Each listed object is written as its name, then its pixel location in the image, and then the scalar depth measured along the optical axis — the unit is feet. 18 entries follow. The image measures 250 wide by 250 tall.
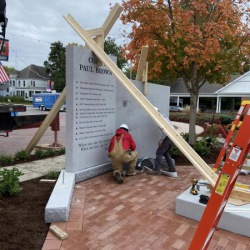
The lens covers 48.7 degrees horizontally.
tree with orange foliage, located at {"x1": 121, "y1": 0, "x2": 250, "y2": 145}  25.63
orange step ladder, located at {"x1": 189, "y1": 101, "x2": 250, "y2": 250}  5.82
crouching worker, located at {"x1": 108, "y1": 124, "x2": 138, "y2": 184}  18.40
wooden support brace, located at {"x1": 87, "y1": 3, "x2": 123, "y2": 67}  18.90
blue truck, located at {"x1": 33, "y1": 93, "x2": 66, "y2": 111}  121.39
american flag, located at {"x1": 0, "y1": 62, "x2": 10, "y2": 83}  23.77
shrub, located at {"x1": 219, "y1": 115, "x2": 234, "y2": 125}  38.93
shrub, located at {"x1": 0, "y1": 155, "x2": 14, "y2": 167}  22.63
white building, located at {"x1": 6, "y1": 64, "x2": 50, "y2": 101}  239.30
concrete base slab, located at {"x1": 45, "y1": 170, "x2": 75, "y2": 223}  12.07
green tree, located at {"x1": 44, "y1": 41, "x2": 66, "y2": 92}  185.06
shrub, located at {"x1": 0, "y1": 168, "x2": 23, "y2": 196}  14.25
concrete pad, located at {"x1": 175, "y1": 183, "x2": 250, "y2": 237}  11.71
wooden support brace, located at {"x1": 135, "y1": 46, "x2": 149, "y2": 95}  21.91
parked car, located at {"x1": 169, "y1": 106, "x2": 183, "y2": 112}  120.31
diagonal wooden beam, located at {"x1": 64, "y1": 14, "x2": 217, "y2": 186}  13.57
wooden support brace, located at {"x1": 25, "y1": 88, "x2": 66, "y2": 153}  20.54
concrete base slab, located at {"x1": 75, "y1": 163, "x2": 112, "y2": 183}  17.99
